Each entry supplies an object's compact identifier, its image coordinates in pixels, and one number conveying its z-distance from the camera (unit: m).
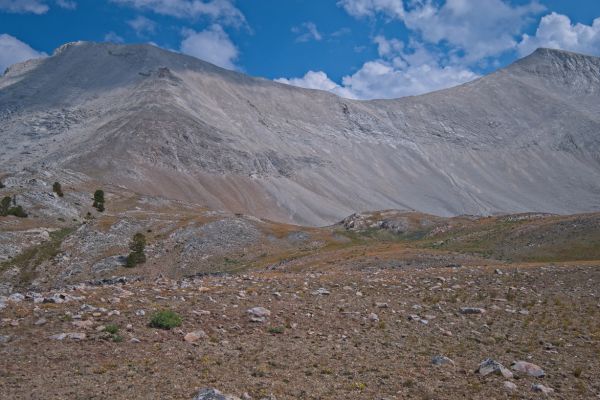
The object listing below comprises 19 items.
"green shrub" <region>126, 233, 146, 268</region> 56.25
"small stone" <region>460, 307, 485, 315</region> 19.94
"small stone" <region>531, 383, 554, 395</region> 12.06
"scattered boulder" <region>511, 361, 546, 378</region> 13.22
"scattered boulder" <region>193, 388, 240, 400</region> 10.23
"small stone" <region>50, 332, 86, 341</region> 13.41
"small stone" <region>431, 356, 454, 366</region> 13.74
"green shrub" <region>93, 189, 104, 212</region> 86.94
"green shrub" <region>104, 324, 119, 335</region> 13.95
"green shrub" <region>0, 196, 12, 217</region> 63.69
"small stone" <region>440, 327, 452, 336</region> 16.98
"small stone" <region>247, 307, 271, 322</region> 16.55
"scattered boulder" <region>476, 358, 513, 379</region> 13.03
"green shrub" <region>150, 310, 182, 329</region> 14.77
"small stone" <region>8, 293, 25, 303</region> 16.30
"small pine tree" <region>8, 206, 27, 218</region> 65.84
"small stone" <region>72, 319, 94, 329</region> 14.24
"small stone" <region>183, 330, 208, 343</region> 14.15
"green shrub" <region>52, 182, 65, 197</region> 82.09
